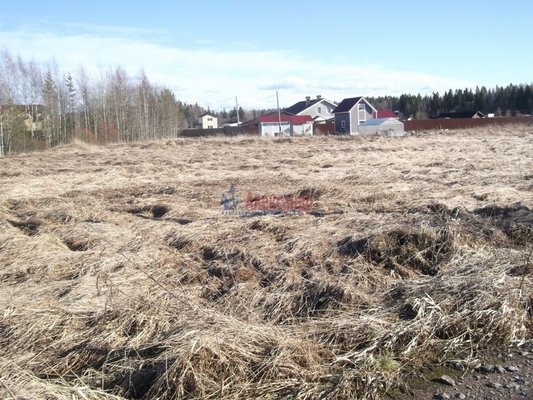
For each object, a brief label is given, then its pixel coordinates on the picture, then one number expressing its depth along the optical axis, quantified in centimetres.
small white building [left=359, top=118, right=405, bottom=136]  4544
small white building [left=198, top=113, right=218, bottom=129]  10188
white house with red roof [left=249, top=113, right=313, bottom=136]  5356
